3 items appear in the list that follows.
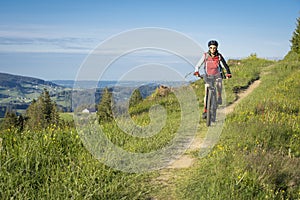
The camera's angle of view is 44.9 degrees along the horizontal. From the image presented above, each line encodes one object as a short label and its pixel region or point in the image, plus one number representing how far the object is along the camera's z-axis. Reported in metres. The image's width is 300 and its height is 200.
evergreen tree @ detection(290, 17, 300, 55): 41.28
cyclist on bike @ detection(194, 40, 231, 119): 8.70
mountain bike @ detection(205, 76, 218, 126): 9.24
